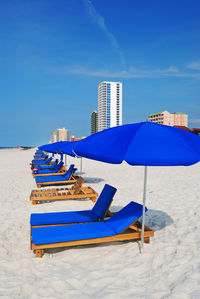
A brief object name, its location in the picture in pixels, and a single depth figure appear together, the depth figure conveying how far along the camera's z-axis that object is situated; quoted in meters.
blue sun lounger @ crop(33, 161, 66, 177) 13.77
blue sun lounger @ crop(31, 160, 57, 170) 17.22
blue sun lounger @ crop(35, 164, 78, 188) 11.04
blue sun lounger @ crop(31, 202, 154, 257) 4.38
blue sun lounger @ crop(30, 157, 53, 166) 19.64
